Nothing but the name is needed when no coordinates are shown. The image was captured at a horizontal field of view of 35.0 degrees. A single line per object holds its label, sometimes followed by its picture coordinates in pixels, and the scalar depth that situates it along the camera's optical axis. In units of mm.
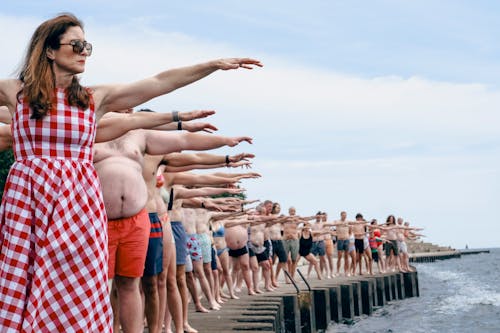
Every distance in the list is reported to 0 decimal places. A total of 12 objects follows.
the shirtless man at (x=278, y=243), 20203
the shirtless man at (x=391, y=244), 30216
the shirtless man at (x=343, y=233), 26000
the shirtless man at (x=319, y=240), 24438
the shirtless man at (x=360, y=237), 27109
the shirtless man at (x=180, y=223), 8953
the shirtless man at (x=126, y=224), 5910
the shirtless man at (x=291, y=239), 20578
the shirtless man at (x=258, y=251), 17797
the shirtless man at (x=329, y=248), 27016
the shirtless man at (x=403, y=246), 31419
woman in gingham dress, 3975
